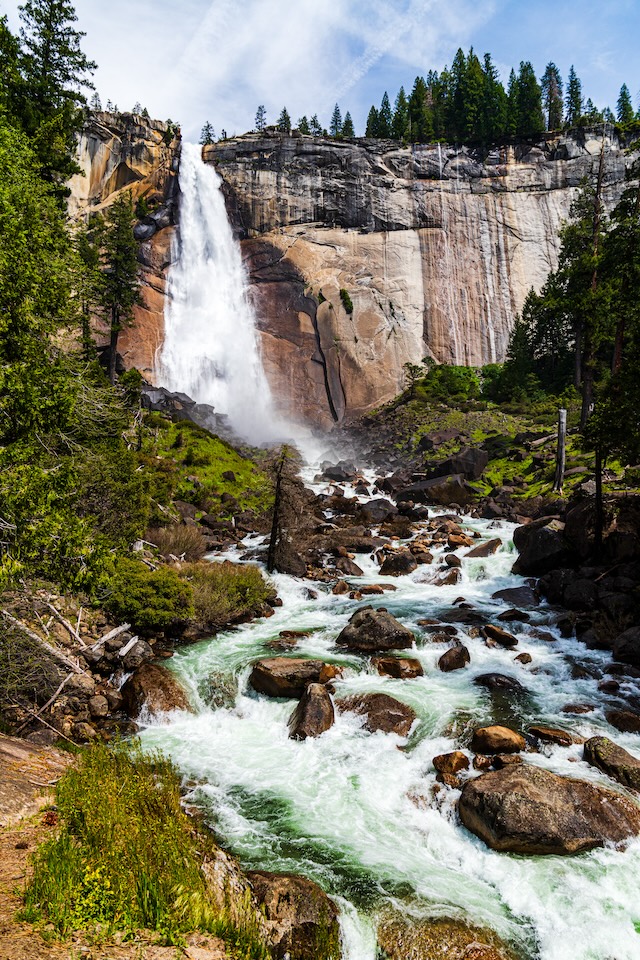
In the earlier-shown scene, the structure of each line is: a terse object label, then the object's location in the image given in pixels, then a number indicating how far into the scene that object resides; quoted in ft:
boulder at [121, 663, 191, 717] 41.06
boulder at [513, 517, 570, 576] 70.23
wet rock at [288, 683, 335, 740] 38.24
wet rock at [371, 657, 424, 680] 46.44
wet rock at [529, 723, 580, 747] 35.27
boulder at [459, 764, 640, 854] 26.66
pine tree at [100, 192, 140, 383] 149.28
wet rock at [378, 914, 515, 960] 21.06
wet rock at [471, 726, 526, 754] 34.14
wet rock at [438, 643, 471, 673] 47.70
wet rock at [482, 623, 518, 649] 52.29
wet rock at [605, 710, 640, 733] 37.40
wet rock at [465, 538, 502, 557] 80.18
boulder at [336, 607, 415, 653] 52.01
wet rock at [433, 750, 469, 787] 31.94
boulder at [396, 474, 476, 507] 113.70
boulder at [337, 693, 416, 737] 38.01
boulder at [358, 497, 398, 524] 106.93
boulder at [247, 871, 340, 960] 20.45
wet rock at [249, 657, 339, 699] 43.50
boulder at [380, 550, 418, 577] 79.00
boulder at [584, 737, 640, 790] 30.96
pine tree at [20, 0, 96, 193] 77.25
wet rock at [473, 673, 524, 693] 44.01
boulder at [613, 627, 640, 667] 46.45
